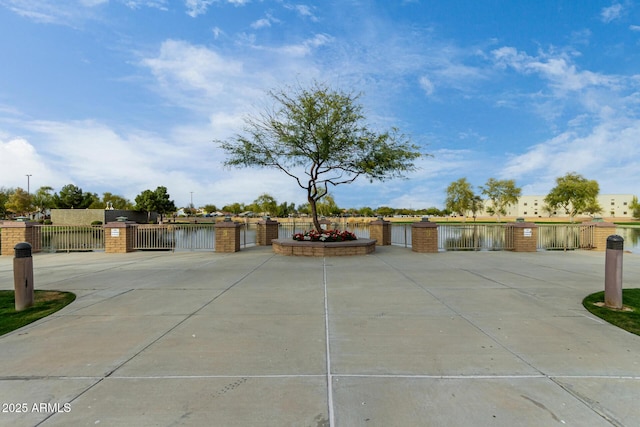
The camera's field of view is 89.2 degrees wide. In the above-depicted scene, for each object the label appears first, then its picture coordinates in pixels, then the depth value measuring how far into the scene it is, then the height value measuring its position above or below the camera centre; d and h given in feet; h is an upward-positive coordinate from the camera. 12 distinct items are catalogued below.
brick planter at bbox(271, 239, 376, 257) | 41.73 -3.84
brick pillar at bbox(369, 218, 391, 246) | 58.44 -2.52
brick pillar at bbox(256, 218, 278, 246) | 58.59 -2.25
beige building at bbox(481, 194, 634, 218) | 371.35 +12.92
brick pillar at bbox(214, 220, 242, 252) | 47.80 -2.77
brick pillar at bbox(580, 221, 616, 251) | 50.34 -2.43
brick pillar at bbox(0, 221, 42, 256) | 46.52 -1.77
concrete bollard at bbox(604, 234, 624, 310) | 18.19 -3.25
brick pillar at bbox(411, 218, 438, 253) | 46.50 -2.77
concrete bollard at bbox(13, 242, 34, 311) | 18.42 -3.27
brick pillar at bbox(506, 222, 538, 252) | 47.80 -2.96
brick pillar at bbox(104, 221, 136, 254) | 48.03 -2.66
